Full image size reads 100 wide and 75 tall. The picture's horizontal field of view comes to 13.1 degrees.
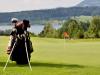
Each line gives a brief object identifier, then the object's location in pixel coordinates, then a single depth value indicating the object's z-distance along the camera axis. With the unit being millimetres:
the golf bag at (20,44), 15906
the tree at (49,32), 80175
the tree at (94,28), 75750
